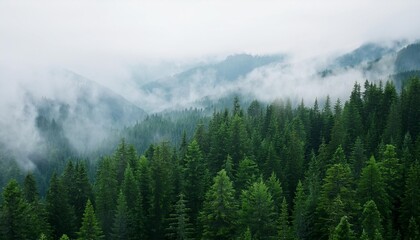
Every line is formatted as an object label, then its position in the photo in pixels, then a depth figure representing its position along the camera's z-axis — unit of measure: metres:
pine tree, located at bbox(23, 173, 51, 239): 50.62
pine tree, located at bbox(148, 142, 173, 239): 55.72
